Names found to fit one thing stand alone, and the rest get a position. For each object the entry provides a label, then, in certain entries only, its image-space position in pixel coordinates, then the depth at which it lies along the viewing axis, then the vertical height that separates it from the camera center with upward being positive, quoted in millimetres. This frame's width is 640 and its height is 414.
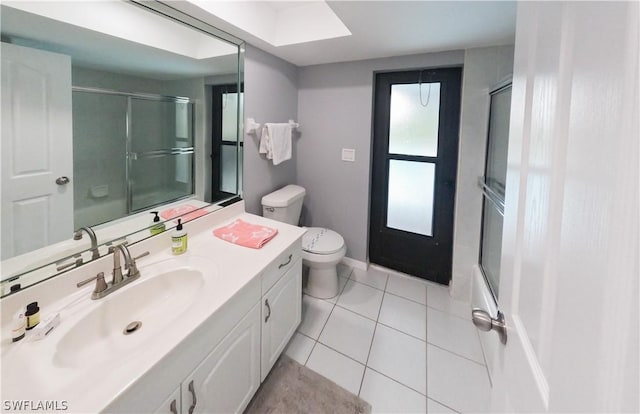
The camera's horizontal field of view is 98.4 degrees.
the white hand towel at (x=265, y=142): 2205 +270
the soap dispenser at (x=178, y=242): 1380 -348
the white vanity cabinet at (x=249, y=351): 968 -758
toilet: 2191 -561
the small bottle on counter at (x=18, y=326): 815 -470
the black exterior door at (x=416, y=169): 2301 +100
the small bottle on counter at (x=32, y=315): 856 -457
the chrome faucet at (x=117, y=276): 1042 -420
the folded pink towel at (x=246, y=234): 1524 -343
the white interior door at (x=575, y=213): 273 -36
